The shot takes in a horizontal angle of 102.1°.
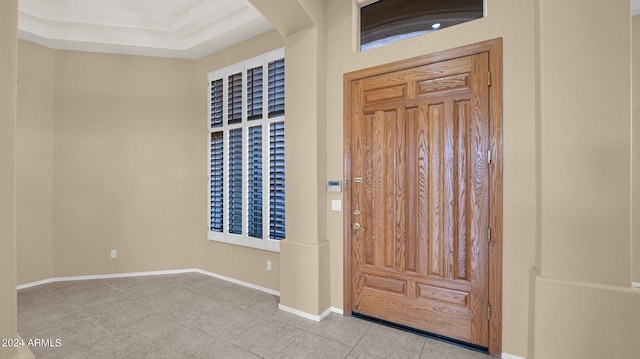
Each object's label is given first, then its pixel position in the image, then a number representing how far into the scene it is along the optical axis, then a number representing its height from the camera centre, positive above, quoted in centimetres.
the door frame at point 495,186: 205 -6
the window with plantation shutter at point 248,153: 339 +38
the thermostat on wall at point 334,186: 276 -8
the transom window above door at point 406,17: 227 +154
